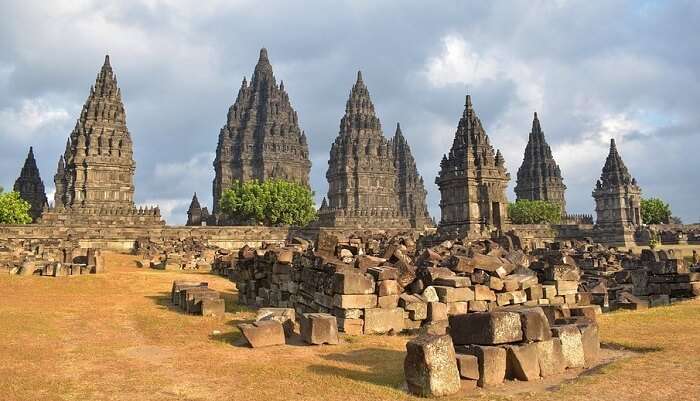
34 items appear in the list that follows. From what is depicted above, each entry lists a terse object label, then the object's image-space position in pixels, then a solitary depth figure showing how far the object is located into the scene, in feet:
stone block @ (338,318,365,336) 35.47
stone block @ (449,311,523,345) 24.66
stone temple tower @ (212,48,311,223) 274.16
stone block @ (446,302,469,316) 39.11
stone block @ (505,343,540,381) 24.31
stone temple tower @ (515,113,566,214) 280.92
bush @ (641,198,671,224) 266.98
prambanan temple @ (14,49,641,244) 158.10
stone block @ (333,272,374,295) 35.68
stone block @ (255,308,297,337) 33.81
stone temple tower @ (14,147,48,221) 225.97
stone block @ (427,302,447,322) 38.11
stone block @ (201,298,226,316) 42.11
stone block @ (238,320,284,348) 31.19
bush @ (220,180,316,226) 194.18
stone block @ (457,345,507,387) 23.47
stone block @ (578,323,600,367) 28.43
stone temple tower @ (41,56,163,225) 197.67
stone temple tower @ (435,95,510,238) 153.07
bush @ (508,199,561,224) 249.55
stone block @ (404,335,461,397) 22.09
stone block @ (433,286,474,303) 39.01
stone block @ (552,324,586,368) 26.61
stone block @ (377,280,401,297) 37.04
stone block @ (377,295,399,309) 37.01
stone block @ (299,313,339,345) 31.55
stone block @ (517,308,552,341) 25.38
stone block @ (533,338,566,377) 25.23
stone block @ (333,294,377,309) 35.68
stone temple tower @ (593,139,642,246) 208.54
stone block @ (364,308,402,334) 36.29
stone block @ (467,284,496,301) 40.34
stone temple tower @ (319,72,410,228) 255.09
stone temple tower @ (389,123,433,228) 315.10
